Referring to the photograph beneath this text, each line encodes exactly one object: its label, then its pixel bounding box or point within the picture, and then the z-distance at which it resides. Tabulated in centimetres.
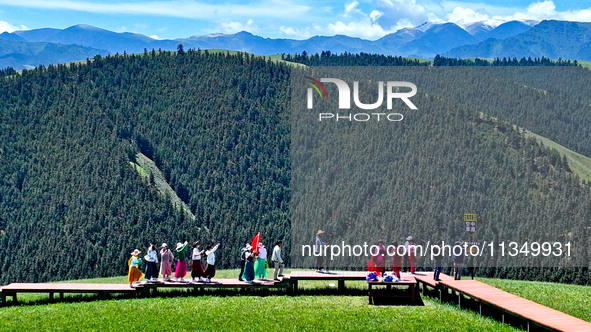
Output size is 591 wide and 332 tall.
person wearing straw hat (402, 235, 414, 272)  4244
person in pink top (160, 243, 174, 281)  4253
